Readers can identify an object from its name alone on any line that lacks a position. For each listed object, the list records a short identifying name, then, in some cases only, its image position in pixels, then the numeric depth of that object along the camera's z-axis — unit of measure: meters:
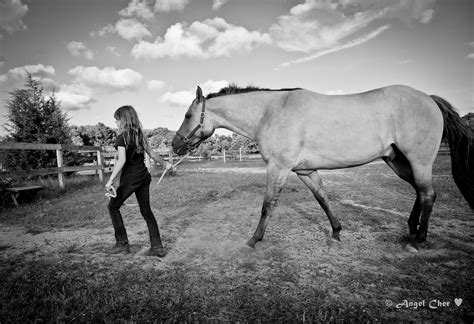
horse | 3.92
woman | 3.50
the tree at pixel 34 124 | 12.35
